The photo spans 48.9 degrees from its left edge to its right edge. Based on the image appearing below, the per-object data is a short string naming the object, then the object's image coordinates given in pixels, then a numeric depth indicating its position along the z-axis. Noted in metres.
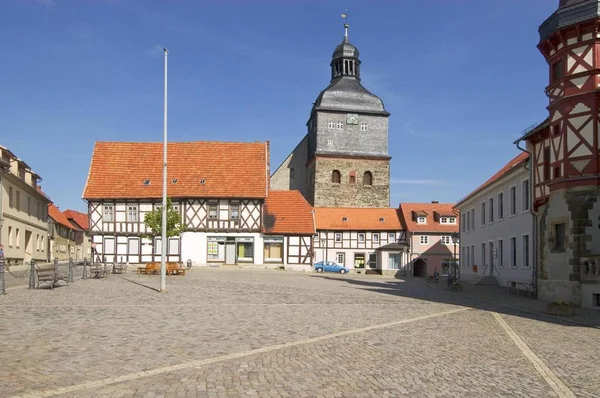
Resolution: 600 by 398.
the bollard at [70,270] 27.33
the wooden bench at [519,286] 28.38
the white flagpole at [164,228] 23.64
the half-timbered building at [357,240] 66.75
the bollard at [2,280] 20.27
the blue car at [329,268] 61.91
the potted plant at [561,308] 19.58
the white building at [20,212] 42.59
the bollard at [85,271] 31.04
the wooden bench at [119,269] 36.97
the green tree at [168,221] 40.66
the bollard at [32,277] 23.37
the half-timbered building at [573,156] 22.80
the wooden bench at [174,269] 35.97
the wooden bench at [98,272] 31.31
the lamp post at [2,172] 39.81
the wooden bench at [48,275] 22.73
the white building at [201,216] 51.56
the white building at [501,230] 31.74
